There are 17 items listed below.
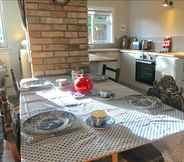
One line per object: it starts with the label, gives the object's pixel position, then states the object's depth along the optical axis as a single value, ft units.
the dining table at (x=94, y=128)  2.63
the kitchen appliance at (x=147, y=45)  14.66
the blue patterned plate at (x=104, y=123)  3.30
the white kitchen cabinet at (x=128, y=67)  14.47
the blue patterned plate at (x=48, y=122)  3.13
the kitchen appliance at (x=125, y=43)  16.62
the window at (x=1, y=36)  12.84
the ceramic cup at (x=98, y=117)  3.34
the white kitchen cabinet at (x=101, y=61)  11.40
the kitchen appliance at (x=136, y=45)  15.06
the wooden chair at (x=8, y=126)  3.62
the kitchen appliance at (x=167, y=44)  13.09
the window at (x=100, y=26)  15.93
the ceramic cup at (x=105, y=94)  4.80
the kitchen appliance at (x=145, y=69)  12.55
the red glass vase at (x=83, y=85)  5.10
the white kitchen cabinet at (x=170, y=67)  10.36
